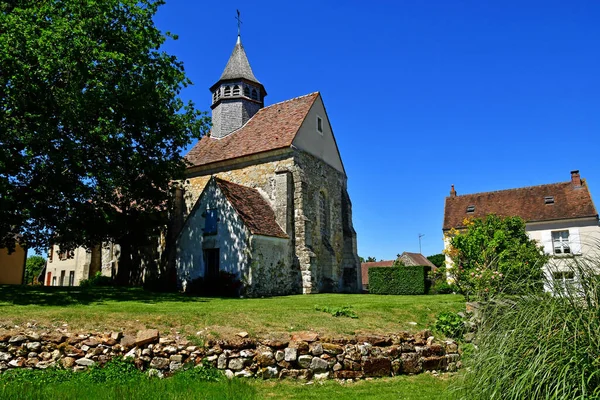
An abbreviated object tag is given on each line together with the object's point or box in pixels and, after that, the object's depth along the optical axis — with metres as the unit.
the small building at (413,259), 51.03
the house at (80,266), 29.20
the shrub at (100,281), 27.23
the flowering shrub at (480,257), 12.80
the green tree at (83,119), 14.42
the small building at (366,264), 55.32
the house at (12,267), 29.15
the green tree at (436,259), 48.81
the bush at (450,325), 10.27
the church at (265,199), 19.86
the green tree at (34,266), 56.69
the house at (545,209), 29.36
